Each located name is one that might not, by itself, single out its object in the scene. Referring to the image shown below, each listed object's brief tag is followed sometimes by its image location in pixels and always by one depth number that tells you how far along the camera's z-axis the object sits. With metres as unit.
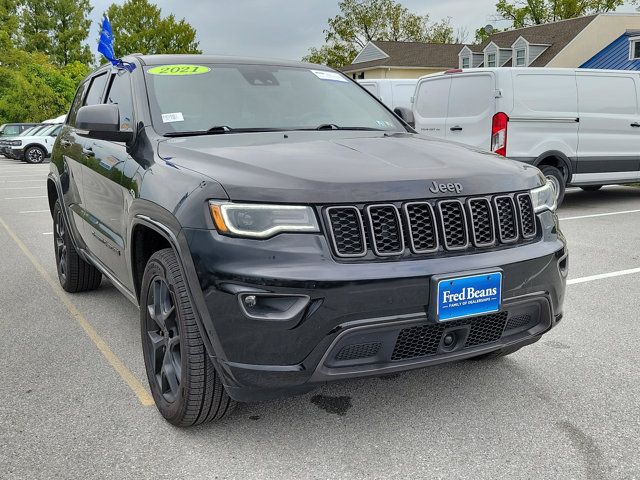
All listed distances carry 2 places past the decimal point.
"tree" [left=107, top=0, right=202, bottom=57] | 60.06
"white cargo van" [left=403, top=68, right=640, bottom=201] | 9.23
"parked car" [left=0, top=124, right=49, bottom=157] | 25.92
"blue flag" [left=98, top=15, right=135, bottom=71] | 4.40
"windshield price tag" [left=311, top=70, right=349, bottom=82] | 4.31
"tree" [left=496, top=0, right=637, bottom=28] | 51.44
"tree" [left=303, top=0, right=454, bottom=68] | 60.31
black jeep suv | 2.50
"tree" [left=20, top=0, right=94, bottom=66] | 64.44
